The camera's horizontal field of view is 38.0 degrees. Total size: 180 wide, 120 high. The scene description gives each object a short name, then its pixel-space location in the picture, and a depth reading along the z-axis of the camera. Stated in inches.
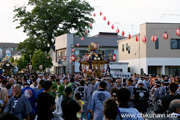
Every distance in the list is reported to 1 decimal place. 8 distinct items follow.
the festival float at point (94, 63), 983.0
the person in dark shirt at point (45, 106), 248.2
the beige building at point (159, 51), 1327.5
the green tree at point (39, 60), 1847.9
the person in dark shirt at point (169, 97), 260.8
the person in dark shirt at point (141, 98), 356.2
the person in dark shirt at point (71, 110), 241.0
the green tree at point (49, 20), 1966.0
